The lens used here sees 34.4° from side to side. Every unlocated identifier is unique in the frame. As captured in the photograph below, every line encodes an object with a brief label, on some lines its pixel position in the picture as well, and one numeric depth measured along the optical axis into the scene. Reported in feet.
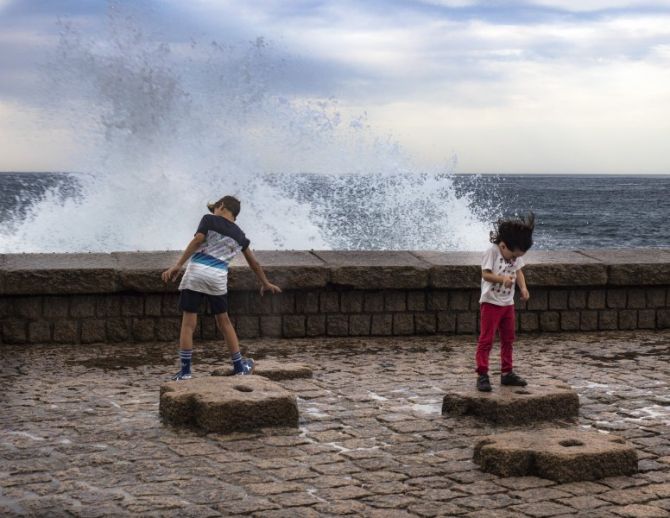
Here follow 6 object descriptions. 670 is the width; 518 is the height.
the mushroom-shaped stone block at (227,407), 19.02
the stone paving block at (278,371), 23.67
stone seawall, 28.19
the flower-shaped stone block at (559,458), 16.12
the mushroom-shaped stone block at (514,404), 19.97
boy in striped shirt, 23.02
